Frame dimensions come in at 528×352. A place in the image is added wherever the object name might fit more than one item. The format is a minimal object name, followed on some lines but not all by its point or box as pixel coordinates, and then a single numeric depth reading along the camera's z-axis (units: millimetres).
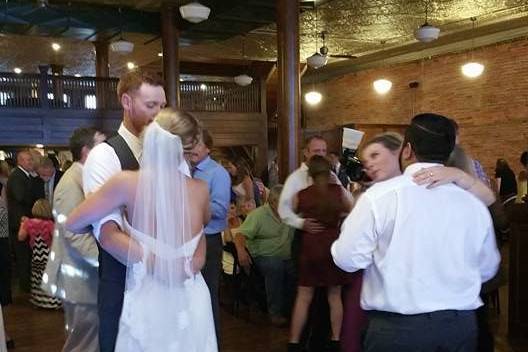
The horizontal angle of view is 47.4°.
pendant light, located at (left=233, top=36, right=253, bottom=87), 11844
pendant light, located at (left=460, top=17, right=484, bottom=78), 10469
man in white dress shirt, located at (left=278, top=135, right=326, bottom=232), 3822
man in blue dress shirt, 3441
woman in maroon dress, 3779
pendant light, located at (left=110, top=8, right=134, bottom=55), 9708
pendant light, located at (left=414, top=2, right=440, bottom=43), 8478
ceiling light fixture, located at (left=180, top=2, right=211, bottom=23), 7473
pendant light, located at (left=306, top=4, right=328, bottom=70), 10141
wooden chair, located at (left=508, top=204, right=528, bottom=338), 4477
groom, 2062
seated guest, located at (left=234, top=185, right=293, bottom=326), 5016
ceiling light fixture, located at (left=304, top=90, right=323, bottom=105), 13938
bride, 1979
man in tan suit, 3105
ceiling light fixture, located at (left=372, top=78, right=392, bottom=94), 12805
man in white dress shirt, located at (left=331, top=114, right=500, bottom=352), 1851
